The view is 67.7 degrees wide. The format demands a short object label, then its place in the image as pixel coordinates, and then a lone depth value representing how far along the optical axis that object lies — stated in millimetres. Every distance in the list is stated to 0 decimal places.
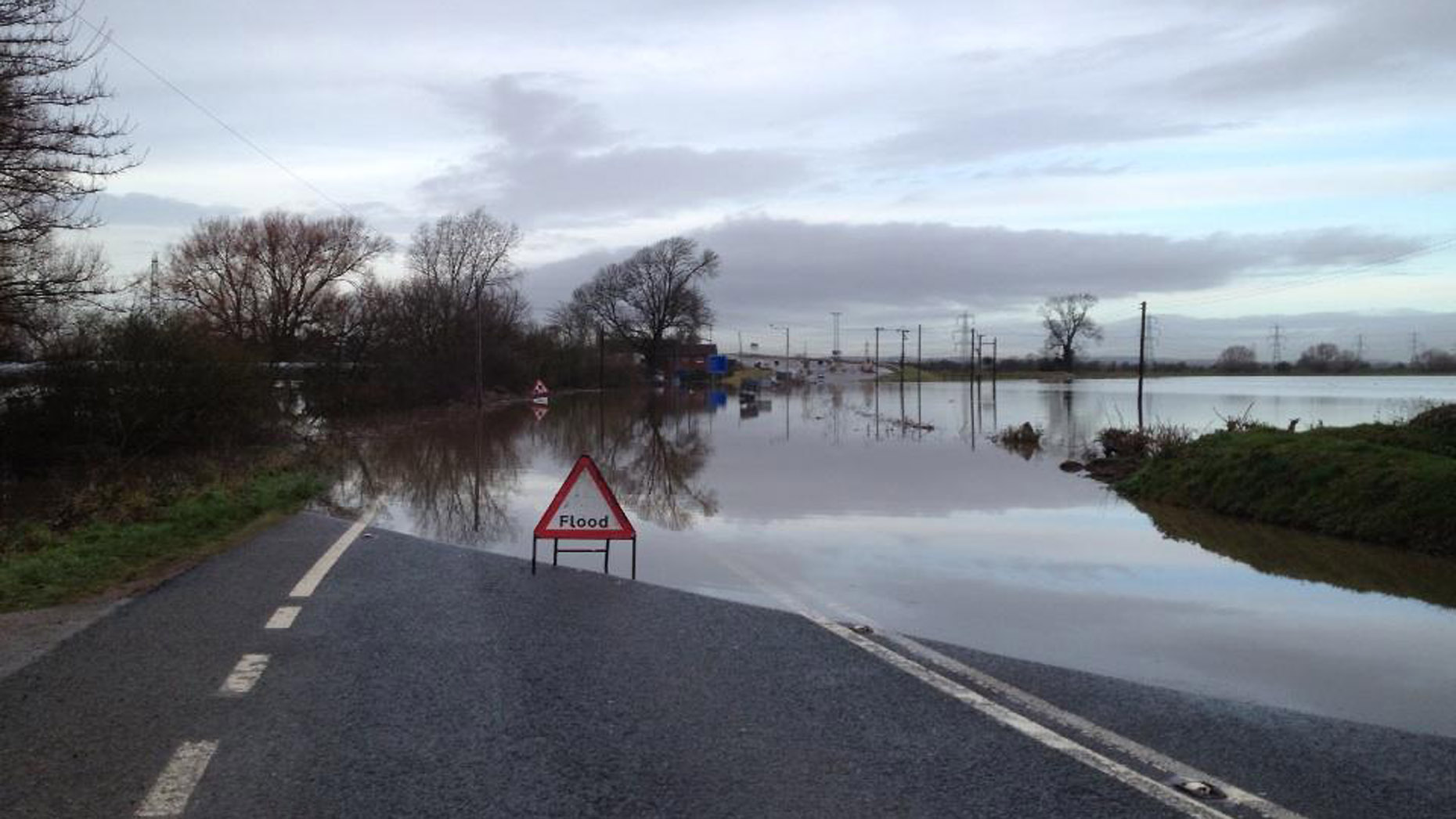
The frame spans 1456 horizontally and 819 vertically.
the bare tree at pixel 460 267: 72812
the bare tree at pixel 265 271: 64062
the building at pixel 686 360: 119250
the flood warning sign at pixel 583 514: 10273
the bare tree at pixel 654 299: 116750
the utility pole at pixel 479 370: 56969
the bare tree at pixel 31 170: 17016
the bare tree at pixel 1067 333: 149375
